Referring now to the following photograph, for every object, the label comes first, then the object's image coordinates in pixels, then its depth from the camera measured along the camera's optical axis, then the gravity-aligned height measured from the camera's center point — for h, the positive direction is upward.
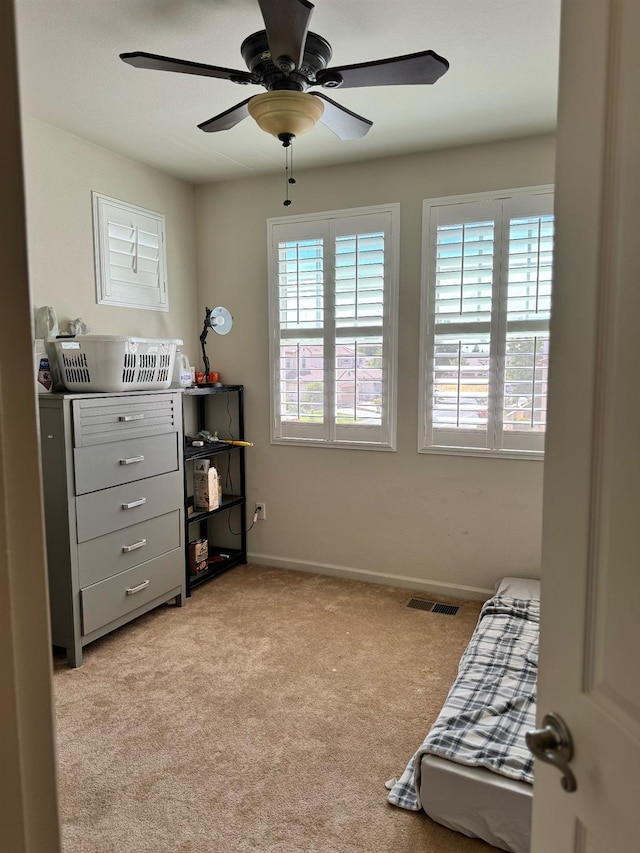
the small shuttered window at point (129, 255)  3.34 +0.72
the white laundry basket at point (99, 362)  2.81 +0.04
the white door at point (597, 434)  0.62 -0.08
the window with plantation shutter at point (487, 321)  3.18 +0.28
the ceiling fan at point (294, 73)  1.81 +1.02
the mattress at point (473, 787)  1.70 -1.30
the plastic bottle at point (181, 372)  3.48 -0.01
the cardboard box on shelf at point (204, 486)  3.73 -0.77
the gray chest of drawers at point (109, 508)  2.66 -0.71
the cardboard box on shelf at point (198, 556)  3.71 -1.23
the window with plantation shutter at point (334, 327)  3.56 +0.28
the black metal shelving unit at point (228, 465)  4.01 -0.69
